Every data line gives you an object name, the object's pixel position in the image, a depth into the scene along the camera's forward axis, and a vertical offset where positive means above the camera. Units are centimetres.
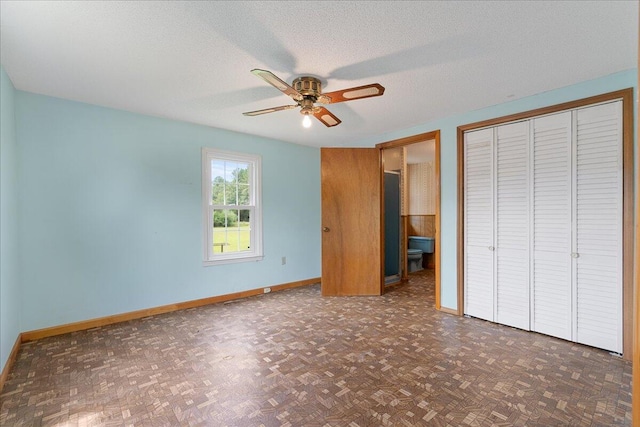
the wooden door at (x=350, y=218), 437 -13
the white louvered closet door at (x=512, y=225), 297 -17
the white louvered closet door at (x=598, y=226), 243 -16
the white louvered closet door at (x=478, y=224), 323 -17
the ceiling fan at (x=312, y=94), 208 +87
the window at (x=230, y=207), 400 +5
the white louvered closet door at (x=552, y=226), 269 -17
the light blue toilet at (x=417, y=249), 596 -85
